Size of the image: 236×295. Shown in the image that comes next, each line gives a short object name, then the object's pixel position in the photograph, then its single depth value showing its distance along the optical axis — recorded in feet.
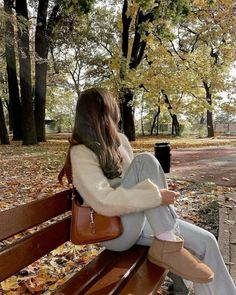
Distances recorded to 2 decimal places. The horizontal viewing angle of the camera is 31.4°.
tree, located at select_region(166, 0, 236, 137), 71.41
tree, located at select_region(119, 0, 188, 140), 41.37
